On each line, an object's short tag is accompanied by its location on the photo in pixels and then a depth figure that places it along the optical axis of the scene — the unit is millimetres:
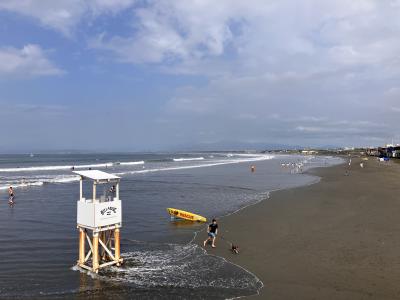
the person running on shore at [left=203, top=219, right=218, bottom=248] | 16734
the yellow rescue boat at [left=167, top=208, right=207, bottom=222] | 22447
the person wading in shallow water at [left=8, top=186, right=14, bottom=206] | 29669
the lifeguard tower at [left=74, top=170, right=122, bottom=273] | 13164
